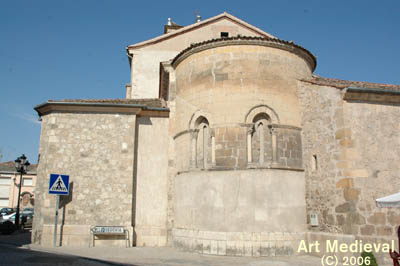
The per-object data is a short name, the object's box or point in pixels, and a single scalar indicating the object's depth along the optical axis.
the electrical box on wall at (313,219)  11.74
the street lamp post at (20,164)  20.23
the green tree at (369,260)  7.06
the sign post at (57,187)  13.14
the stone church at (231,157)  11.14
